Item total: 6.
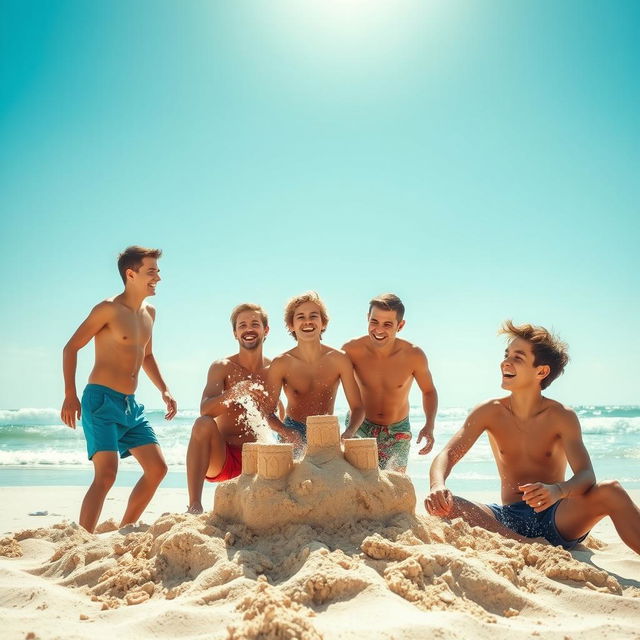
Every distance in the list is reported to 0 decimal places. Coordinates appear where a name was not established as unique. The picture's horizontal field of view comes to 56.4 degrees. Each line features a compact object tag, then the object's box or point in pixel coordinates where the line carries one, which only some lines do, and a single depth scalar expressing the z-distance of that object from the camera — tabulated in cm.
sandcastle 280
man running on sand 403
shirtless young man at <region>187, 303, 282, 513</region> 421
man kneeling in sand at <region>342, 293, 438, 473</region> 477
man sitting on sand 329
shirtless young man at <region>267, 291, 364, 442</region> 442
